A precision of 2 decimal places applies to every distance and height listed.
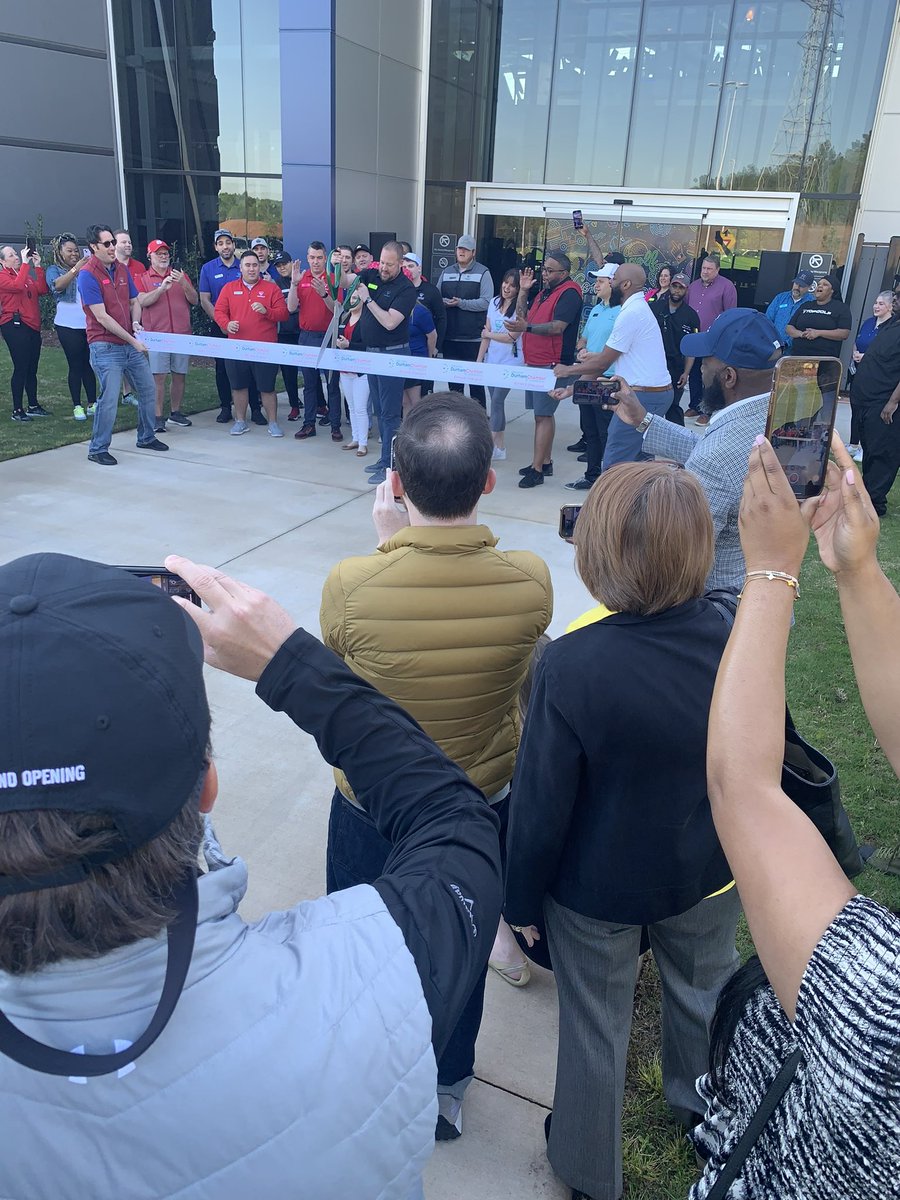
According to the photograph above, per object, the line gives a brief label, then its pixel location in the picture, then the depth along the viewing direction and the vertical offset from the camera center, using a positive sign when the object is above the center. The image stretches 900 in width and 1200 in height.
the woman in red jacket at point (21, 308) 8.89 -0.66
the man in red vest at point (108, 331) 7.64 -0.73
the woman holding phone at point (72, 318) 9.01 -0.72
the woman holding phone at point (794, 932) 0.83 -0.62
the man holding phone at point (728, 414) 3.10 -0.49
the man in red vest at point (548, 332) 7.86 -0.53
